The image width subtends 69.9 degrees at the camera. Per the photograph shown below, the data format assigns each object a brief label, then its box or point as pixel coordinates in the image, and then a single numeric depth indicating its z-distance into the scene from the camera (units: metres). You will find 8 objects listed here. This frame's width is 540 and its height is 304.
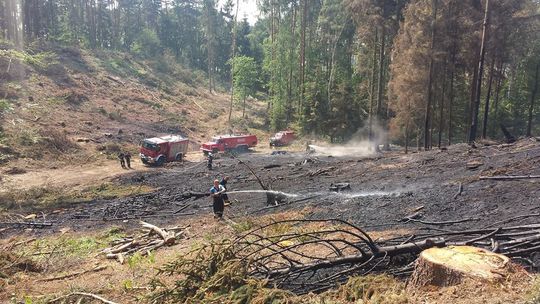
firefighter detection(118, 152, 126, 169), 26.80
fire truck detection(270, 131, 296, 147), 39.22
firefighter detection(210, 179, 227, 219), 13.48
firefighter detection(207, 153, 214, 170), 25.11
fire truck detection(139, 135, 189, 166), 27.86
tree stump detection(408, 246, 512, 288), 4.26
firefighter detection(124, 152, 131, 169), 26.65
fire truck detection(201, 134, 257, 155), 33.28
